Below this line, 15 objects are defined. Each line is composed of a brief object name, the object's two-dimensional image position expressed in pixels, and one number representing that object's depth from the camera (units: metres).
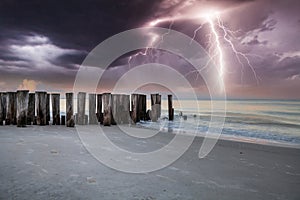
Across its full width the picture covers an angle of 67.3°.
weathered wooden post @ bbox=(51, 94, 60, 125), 7.55
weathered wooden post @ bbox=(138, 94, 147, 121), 10.47
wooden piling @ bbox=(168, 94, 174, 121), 12.57
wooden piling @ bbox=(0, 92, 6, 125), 7.47
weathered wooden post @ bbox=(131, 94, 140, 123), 9.71
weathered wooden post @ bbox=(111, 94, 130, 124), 8.62
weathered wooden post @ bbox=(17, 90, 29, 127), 6.93
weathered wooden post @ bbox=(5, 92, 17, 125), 7.38
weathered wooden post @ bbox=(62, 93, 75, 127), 7.34
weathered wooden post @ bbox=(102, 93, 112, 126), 7.95
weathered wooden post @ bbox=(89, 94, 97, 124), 8.21
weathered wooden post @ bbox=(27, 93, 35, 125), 7.29
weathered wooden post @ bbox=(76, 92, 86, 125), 7.79
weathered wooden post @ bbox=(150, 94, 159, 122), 11.61
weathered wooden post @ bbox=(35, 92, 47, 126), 7.31
